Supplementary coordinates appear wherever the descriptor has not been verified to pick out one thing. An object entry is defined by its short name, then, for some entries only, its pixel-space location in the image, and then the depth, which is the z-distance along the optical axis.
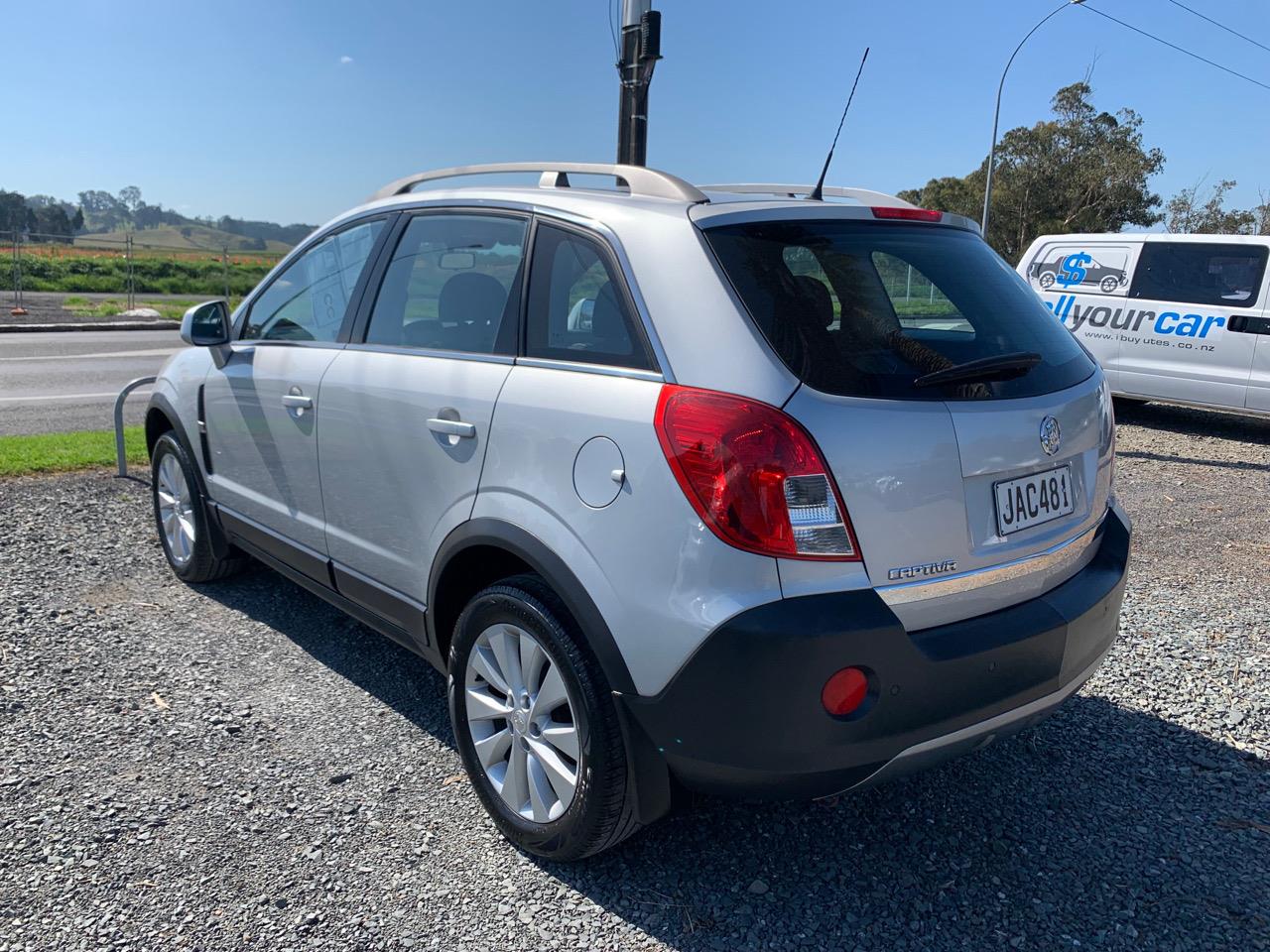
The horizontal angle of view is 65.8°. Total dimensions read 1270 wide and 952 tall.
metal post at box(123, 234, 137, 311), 22.48
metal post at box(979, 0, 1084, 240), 29.66
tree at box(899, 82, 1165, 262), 41.16
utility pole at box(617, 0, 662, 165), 7.66
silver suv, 2.12
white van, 9.09
